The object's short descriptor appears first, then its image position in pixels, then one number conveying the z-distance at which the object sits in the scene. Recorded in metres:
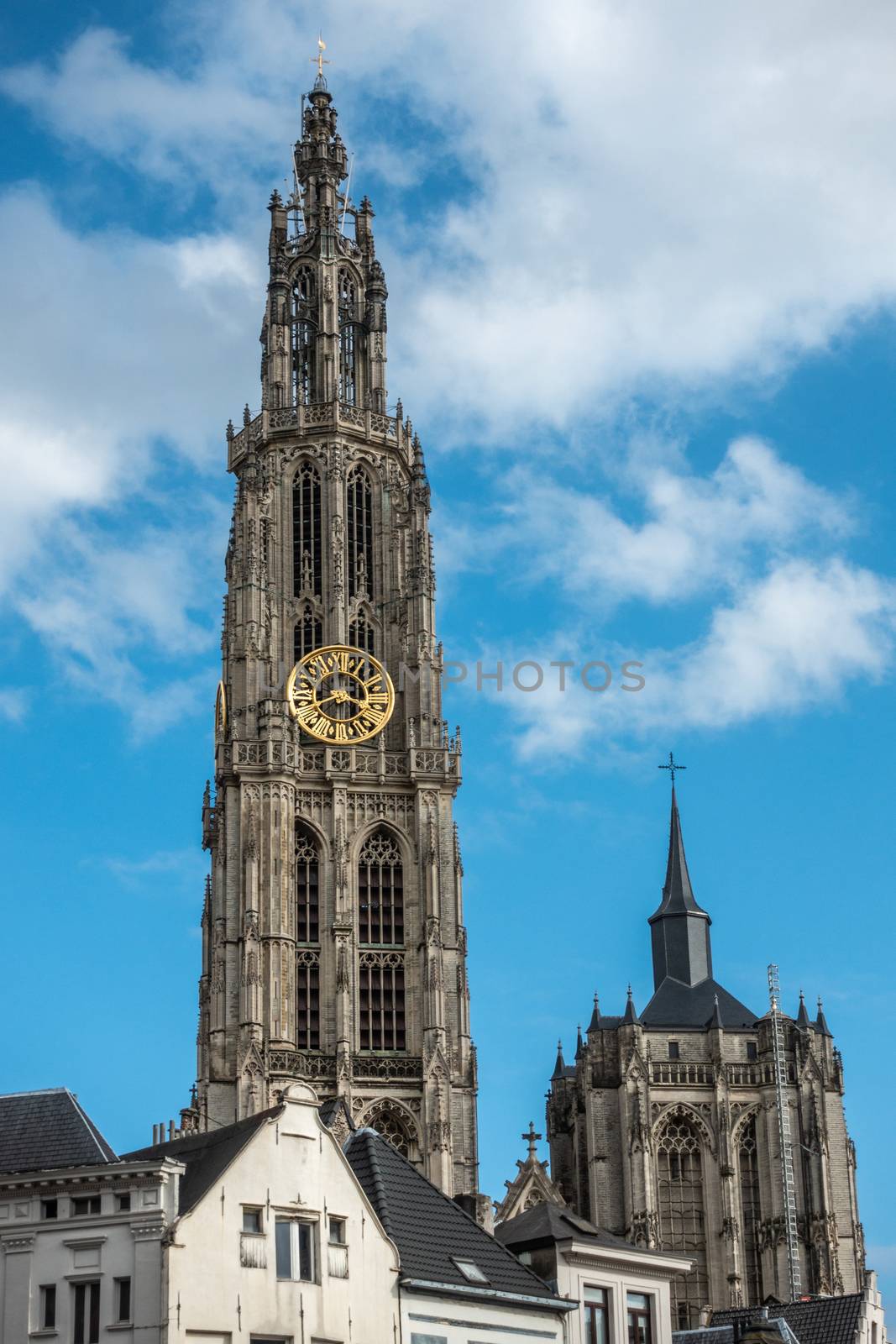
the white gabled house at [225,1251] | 43.56
